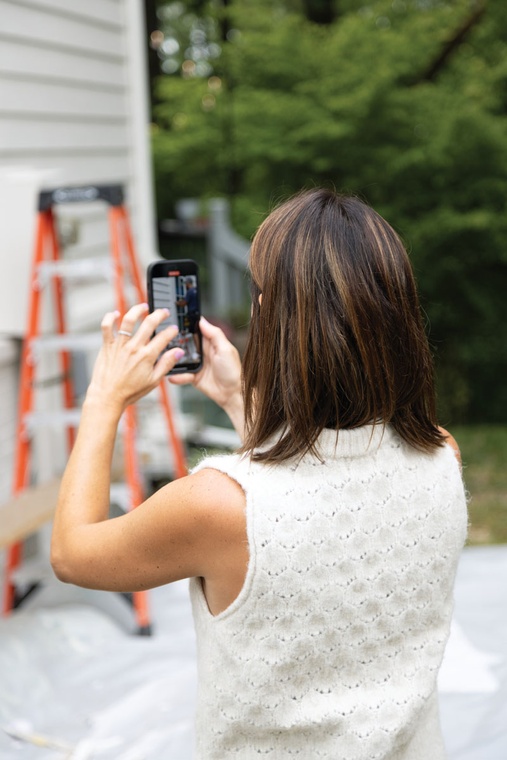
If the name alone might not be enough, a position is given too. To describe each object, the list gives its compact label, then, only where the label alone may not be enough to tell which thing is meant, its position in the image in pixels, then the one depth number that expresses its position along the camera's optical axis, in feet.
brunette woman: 3.69
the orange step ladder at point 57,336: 10.72
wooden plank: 9.29
